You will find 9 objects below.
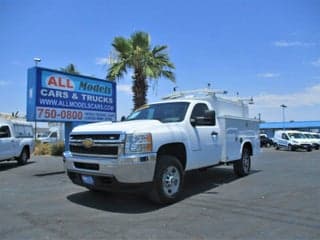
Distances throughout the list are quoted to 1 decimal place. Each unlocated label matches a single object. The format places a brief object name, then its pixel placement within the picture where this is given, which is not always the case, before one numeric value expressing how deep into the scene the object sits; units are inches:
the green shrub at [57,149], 585.4
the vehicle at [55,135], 940.3
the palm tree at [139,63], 600.2
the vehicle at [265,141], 1103.9
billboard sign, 369.7
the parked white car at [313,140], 887.7
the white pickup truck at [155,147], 180.3
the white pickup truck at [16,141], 407.1
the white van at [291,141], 848.6
